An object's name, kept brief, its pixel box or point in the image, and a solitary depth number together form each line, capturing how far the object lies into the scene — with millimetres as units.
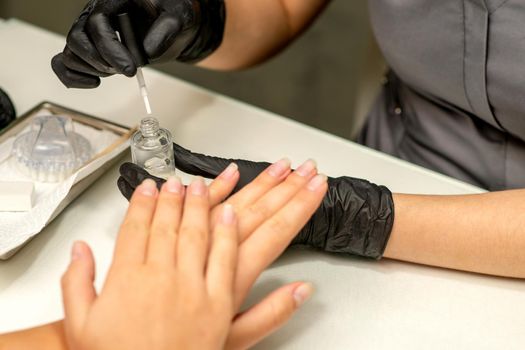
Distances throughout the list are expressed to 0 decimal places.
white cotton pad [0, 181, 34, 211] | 806
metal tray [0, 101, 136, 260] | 846
